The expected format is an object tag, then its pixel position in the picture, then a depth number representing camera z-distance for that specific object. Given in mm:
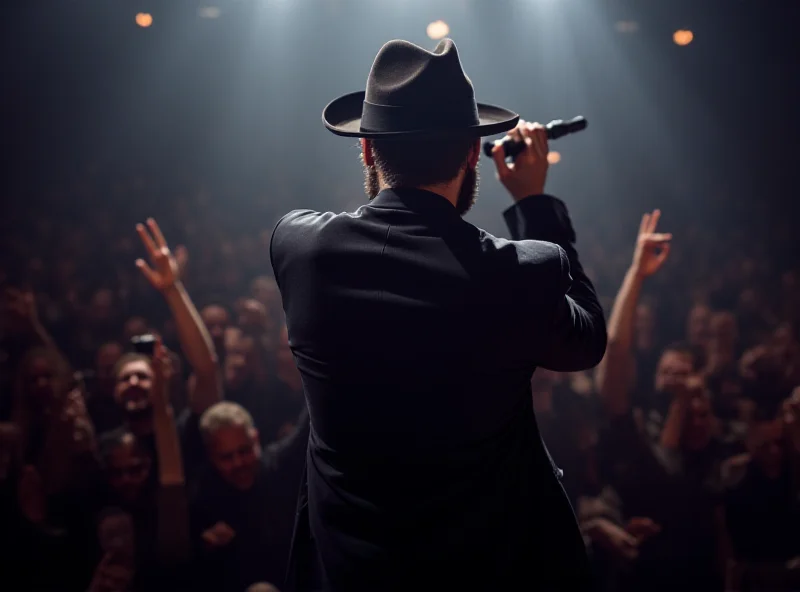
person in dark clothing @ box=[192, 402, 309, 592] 2145
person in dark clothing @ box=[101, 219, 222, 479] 2219
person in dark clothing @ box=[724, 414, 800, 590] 2355
